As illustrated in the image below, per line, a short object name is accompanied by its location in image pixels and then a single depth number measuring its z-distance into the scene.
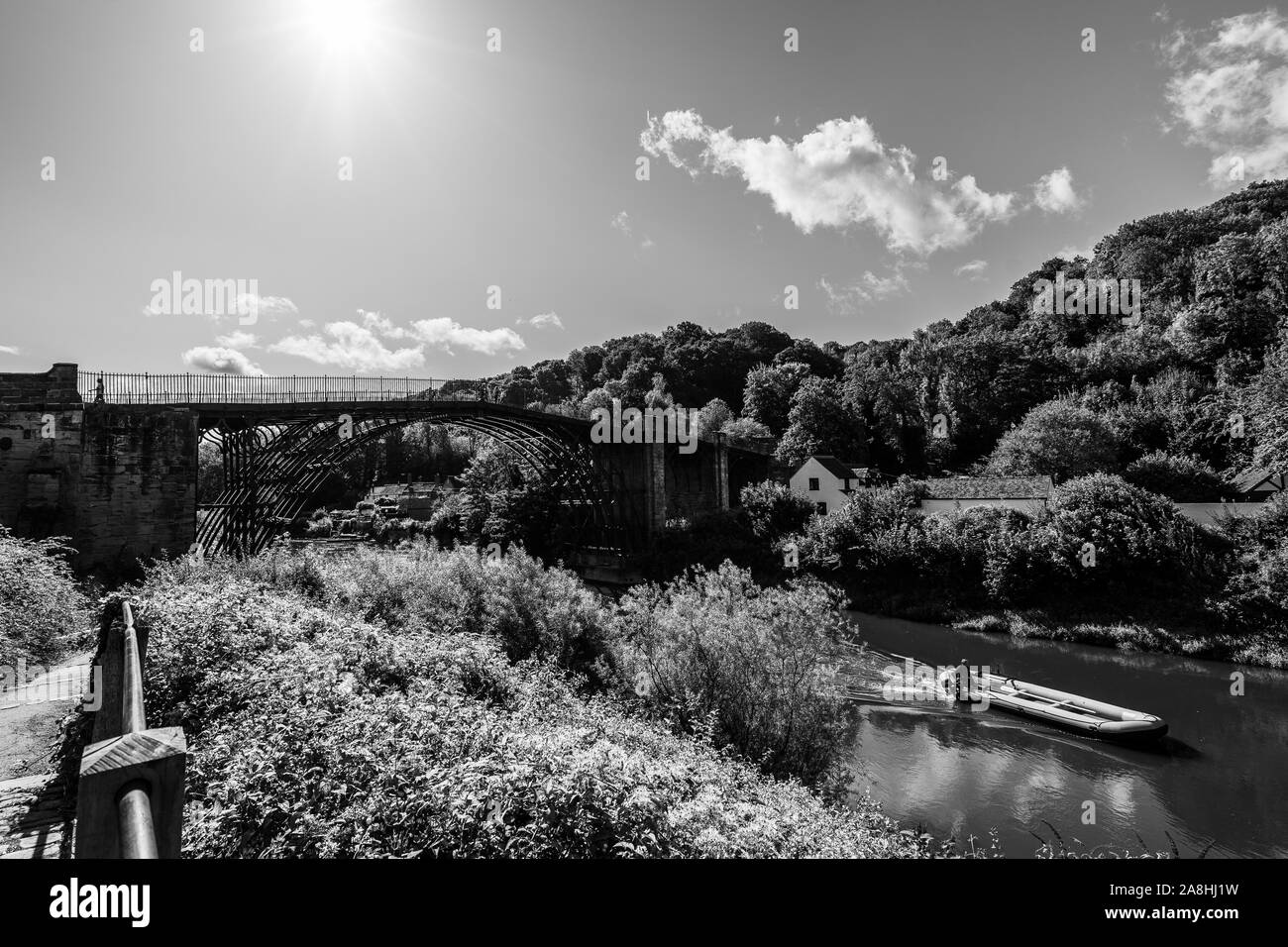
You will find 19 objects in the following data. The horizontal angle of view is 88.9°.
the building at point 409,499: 50.76
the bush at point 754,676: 11.35
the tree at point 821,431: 49.38
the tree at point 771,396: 58.12
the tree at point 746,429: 53.00
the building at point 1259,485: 27.45
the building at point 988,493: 28.64
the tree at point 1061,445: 35.28
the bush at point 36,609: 9.62
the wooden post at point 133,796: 2.09
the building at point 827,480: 36.97
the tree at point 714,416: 55.44
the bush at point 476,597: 13.06
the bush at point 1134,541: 23.53
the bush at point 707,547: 34.12
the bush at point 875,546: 29.00
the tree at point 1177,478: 31.61
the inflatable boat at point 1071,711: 14.82
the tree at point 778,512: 34.47
